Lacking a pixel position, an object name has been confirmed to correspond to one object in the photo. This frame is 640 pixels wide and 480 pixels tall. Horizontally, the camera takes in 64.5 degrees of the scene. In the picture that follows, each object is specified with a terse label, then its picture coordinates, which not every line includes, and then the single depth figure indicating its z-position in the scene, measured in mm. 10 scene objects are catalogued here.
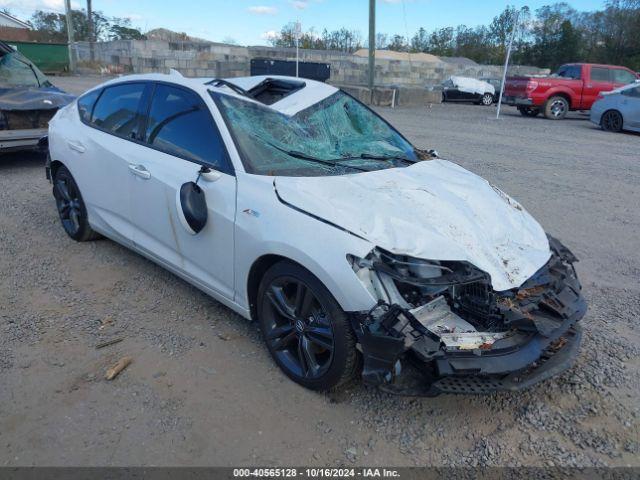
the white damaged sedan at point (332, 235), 2510
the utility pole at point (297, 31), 18188
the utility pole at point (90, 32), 34312
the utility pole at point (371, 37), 19766
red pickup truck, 16891
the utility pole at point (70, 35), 30703
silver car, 13508
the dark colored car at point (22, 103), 7219
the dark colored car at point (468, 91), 24719
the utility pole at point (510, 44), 14914
